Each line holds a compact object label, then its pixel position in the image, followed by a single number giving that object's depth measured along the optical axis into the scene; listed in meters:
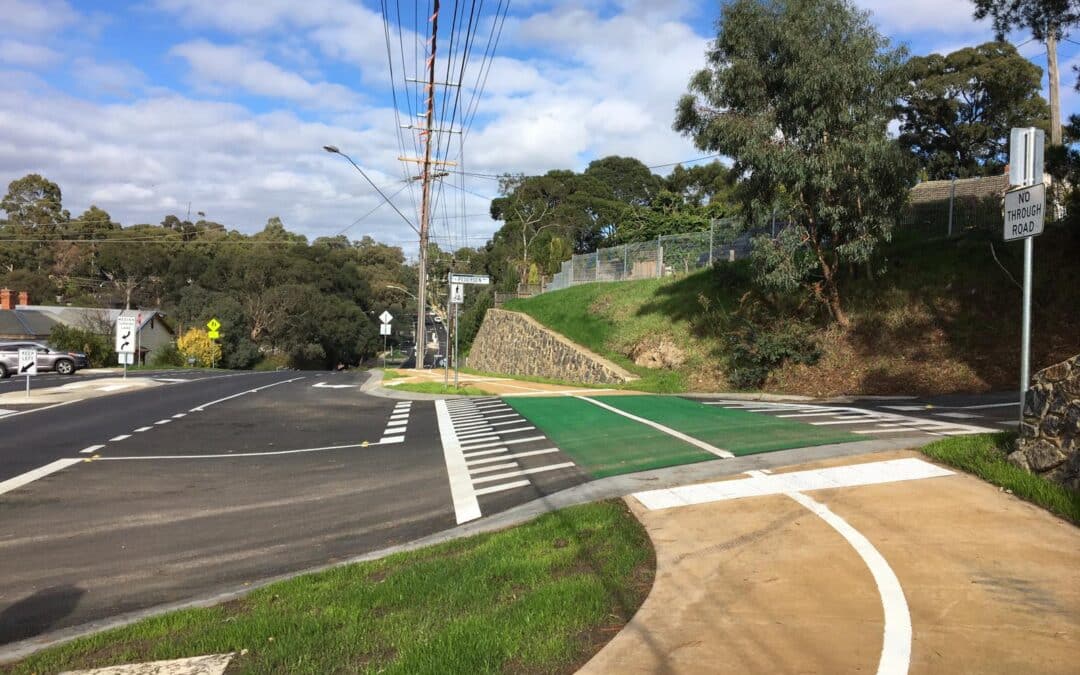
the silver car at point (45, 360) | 33.03
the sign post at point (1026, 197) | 7.69
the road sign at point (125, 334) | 25.52
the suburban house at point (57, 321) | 56.41
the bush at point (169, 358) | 54.20
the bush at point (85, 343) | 46.69
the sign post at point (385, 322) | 40.47
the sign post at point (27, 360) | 20.47
